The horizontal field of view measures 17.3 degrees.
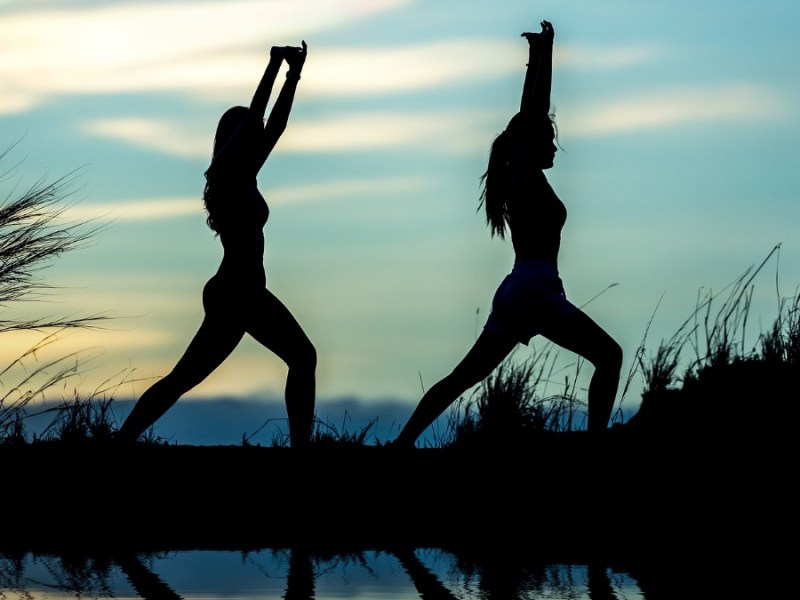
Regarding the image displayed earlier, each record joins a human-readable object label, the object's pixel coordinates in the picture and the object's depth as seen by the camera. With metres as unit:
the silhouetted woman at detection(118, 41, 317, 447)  13.64
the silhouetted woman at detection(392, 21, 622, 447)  13.48
